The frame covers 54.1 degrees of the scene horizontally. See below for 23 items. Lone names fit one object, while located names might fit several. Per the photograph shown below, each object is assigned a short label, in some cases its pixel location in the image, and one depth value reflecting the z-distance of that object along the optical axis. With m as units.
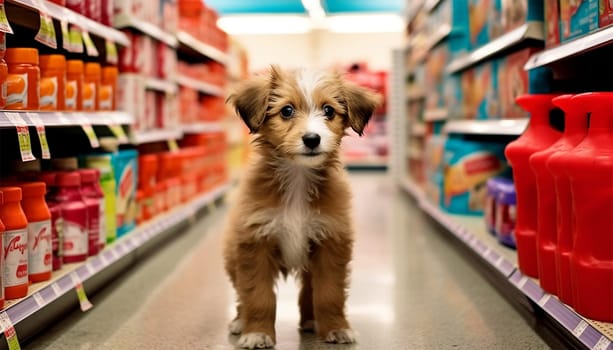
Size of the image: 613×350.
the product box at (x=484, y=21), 3.52
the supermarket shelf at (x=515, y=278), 1.72
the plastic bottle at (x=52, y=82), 2.42
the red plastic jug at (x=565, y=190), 1.91
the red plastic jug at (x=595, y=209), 1.72
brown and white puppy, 2.04
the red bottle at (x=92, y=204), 2.70
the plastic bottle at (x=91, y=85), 2.86
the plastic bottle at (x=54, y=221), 2.46
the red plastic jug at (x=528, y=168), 2.37
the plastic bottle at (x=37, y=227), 2.21
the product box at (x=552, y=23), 2.48
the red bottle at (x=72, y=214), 2.55
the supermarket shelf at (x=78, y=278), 2.06
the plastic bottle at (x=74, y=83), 2.67
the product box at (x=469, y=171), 3.79
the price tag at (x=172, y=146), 4.43
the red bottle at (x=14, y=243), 2.00
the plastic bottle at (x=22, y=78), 2.12
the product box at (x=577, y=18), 2.10
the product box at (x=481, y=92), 3.60
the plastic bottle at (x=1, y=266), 1.85
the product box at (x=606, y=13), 1.96
